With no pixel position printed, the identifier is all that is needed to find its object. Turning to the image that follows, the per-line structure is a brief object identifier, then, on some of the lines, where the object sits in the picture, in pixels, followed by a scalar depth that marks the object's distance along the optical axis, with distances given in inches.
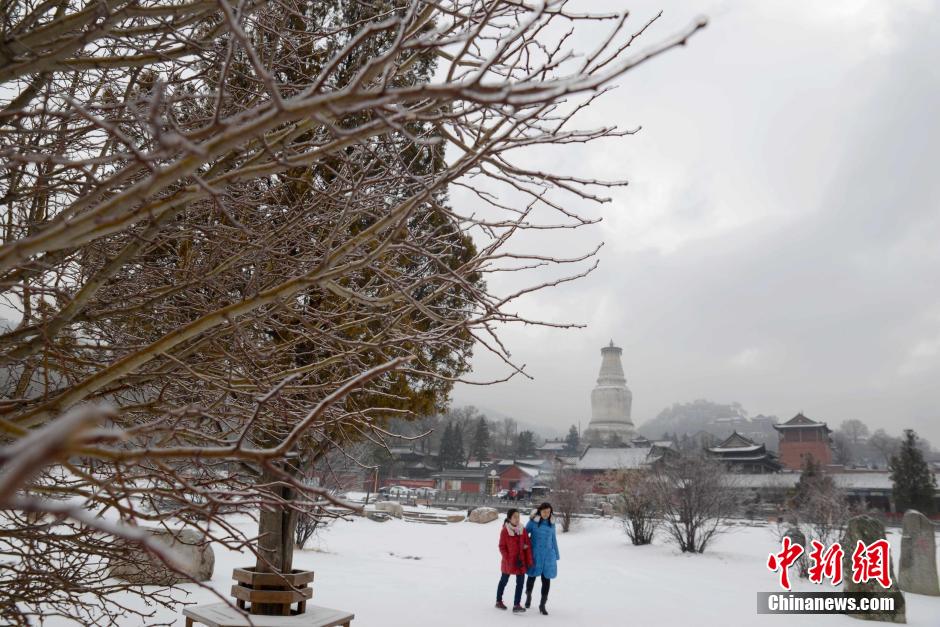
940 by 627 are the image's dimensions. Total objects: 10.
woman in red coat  354.0
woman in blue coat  352.2
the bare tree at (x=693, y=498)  644.7
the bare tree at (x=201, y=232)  48.5
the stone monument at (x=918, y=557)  467.2
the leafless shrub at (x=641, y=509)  700.0
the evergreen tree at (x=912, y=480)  1224.2
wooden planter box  219.0
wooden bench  185.5
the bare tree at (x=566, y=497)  912.3
